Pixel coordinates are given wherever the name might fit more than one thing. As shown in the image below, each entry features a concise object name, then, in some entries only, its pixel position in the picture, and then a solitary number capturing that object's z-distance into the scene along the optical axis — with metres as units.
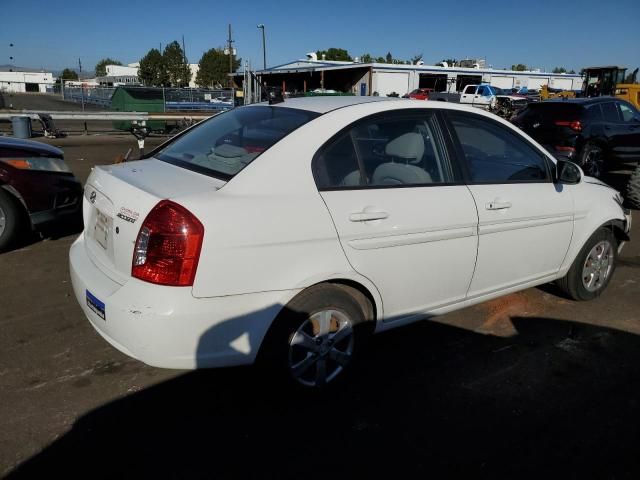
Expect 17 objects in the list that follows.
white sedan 2.41
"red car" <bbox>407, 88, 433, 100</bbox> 34.91
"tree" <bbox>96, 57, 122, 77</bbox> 132.30
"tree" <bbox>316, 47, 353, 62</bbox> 97.81
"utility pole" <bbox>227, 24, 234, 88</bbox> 66.56
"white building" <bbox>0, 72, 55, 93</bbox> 83.62
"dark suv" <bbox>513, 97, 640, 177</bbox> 9.87
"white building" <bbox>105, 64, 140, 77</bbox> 121.69
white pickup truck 28.31
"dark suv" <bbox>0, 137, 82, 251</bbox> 5.06
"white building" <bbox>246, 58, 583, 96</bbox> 41.53
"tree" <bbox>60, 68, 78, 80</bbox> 114.93
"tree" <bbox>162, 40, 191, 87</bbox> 79.94
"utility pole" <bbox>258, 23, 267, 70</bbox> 54.66
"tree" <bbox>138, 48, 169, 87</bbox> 78.81
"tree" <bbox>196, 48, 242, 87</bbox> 81.00
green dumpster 21.75
